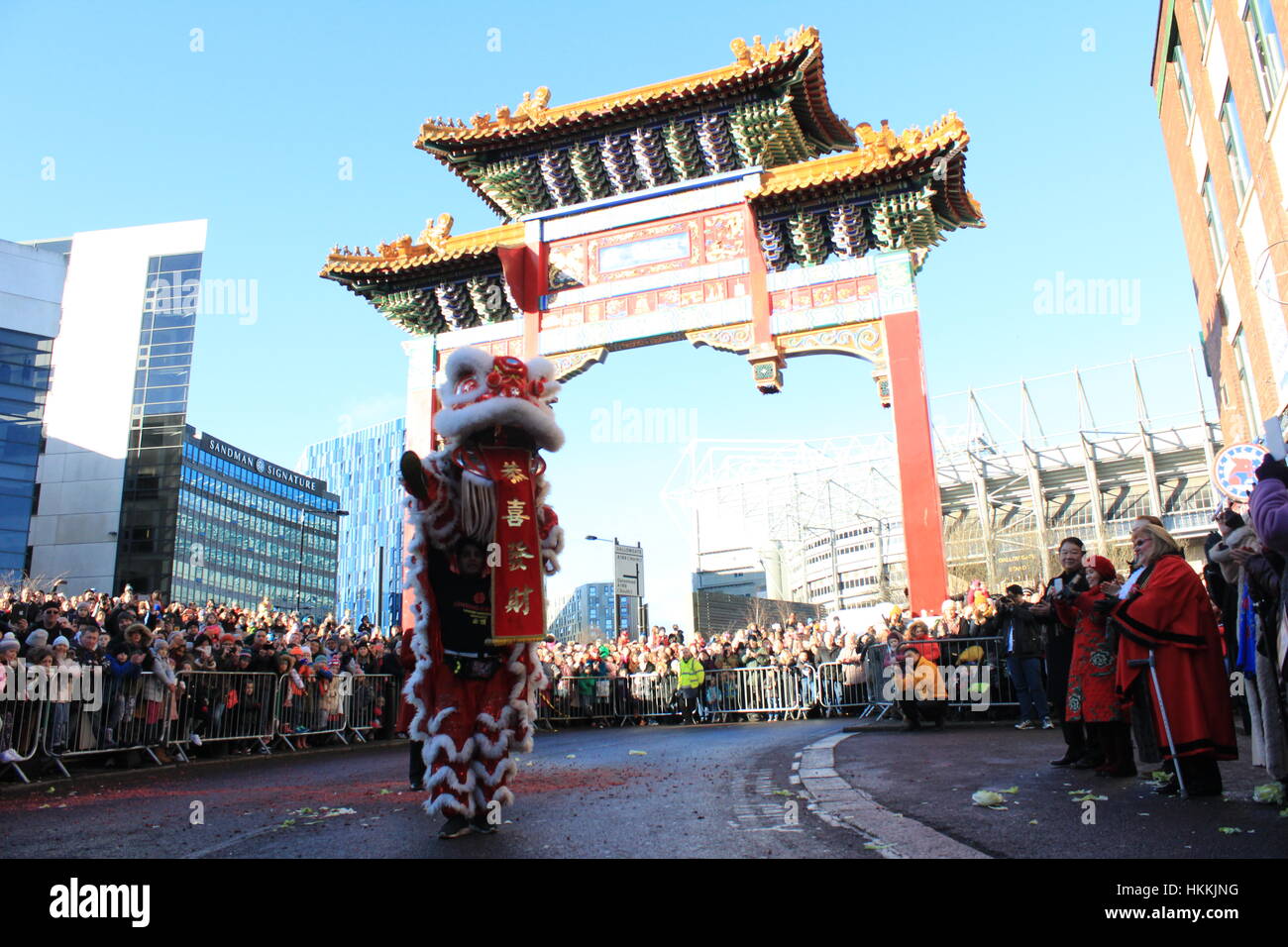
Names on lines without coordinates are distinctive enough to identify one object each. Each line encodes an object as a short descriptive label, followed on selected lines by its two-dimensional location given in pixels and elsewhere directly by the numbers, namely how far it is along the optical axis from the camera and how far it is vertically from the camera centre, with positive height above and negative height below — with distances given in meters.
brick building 14.07 +8.73
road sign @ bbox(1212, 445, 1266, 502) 9.95 +2.06
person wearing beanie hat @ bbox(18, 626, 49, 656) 8.78 +0.50
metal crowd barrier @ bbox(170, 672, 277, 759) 10.51 -0.28
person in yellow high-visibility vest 17.02 -0.21
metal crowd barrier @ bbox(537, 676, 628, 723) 17.94 -0.50
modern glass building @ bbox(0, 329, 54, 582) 47.31 +13.83
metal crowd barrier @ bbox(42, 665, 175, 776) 8.82 -0.37
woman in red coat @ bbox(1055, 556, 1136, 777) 5.98 -0.19
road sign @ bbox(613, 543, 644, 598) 32.03 +3.57
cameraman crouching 11.66 -0.36
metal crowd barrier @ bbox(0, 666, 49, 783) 8.20 -0.31
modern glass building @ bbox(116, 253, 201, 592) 51.03 +15.93
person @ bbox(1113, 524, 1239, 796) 4.82 -0.01
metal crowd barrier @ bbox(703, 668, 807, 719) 16.81 -0.44
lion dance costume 4.45 +0.49
